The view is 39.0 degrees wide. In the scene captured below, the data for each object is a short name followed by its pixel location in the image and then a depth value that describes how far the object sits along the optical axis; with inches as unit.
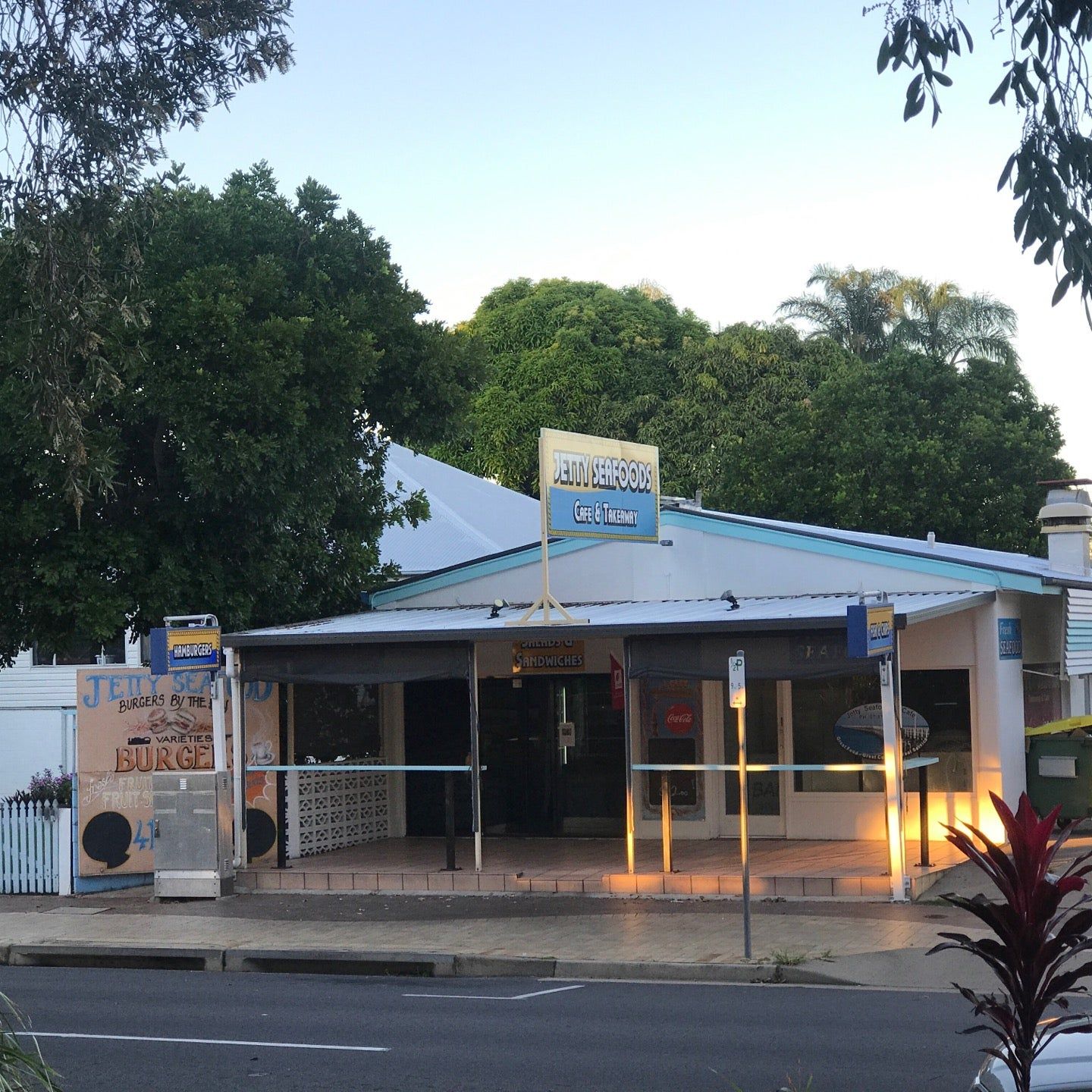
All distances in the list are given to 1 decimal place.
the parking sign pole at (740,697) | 522.0
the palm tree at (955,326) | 1830.7
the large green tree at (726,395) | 1689.2
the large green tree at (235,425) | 700.0
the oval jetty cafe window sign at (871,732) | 678.5
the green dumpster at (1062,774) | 708.7
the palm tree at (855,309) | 1910.7
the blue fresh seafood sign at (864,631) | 562.6
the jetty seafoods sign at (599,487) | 667.4
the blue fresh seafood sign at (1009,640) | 707.4
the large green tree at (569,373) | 1835.6
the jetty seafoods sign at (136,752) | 712.4
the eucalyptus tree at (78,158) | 382.3
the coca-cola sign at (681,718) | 761.6
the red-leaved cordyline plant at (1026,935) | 210.8
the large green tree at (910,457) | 1439.5
